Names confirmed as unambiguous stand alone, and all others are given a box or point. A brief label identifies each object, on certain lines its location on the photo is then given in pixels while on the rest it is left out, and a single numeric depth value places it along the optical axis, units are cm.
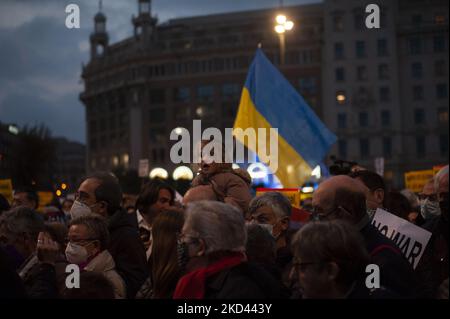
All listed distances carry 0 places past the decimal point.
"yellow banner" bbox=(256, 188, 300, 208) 1033
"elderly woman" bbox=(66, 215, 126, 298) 555
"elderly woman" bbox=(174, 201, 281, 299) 410
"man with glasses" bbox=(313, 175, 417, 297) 448
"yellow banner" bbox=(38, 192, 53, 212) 1961
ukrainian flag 1241
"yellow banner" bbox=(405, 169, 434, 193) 1384
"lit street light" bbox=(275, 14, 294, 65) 2436
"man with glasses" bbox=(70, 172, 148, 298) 575
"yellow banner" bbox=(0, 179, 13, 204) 1259
